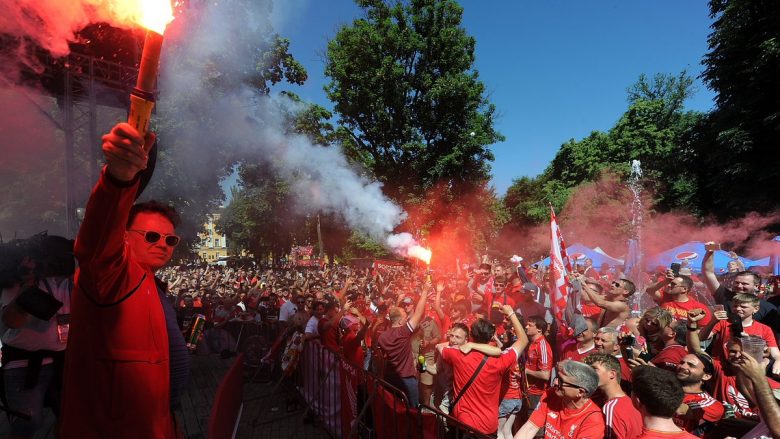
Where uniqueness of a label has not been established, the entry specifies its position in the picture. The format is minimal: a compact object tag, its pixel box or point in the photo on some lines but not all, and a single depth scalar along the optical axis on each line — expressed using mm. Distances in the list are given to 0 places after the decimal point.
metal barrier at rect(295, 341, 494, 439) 3977
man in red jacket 1537
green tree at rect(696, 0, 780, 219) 18172
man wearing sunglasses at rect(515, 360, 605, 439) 3012
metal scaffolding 9211
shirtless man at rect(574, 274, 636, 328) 5758
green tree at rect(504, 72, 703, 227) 25922
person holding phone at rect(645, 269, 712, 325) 5797
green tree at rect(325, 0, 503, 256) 22547
